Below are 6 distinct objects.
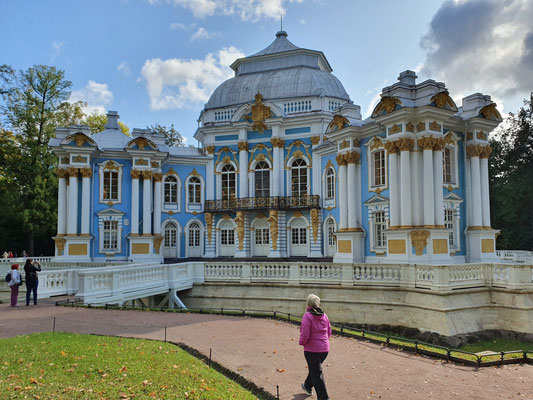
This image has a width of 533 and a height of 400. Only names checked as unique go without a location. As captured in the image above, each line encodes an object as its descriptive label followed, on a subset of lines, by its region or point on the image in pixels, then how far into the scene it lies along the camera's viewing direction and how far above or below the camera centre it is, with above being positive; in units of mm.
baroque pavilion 17047 +2868
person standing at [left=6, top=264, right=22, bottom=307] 13012 -1320
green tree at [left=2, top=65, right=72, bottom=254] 29719 +5924
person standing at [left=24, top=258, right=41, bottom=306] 12959 -1205
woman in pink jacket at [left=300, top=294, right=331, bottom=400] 6023 -1393
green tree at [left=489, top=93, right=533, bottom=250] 31422 +3187
